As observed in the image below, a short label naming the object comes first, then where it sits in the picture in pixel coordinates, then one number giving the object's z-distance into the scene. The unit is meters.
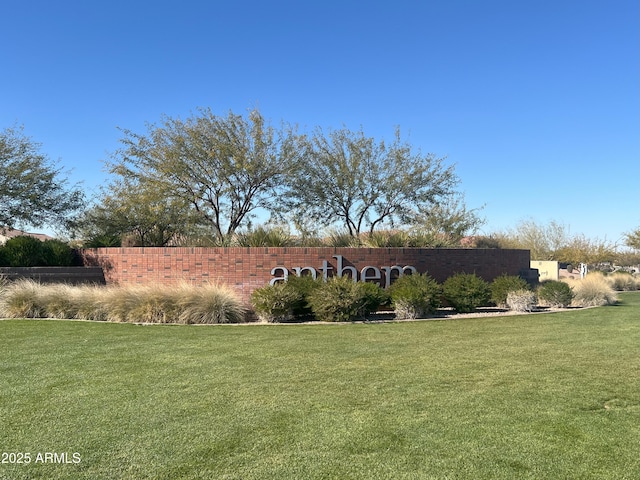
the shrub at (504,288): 13.76
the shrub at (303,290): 11.69
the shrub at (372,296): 11.70
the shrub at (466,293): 12.98
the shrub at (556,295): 14.80
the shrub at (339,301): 11.22
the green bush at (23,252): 15.38
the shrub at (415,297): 11.84
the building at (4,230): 19.93
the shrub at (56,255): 16.03
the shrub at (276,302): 11.21
